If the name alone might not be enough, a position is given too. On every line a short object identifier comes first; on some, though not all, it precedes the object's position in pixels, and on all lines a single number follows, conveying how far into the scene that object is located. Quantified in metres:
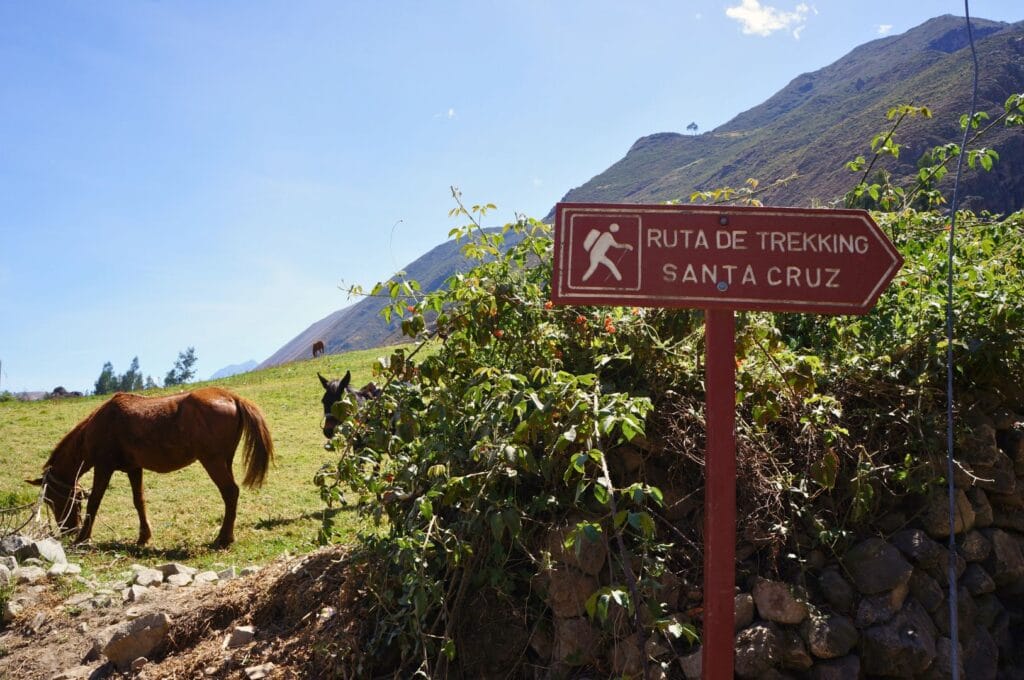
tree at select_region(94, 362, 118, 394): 69.56
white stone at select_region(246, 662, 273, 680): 3.86
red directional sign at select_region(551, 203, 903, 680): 2.68
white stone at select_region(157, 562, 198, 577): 6.16
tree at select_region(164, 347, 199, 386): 97.56
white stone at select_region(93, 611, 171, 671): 4.48
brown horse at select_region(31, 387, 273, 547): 8.51
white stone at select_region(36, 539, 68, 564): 6.68
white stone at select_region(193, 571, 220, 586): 5.86
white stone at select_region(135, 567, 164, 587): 5.91
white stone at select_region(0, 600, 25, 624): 5.55
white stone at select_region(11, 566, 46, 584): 6.09
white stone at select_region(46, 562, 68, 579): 6.23
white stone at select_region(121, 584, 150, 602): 5.47
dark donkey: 10.83
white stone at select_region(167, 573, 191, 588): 5.83
